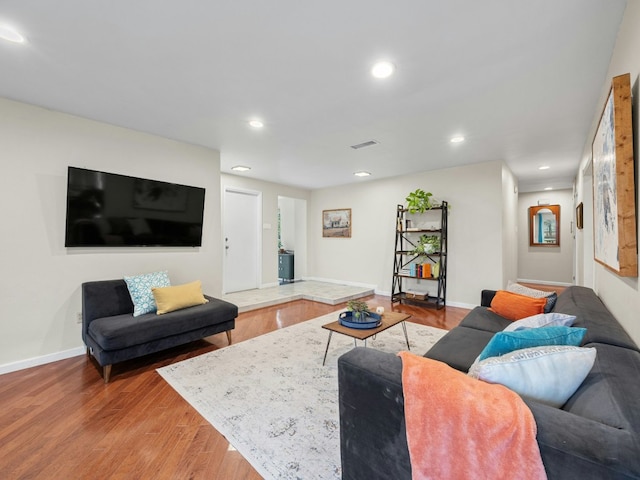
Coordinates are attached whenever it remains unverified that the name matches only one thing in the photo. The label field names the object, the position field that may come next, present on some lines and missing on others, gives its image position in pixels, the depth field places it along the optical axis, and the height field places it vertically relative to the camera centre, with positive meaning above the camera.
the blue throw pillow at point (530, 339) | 1.26 -0.42
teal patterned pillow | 2.91 -0.51
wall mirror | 7.08 +0.42
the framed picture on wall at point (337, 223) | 6.61 +0.46
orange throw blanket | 0.81 -0.56
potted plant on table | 2.61 -0.71
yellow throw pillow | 2.94 -0.57
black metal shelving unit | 4.99 -0.26
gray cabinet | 7.41 -0.61
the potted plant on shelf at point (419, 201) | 5.10 +0.73
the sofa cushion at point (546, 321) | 1.62 -0.45
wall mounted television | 2.93 +0.35
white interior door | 5.68 +0.07
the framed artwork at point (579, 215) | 4.30 +0.42
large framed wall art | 1.36 +0.31
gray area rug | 1.62 -1.17
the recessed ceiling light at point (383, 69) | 2.10 +1.29
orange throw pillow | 2.49 -0.56
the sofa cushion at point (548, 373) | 1.01 -0.46
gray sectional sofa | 0.73 -0.52
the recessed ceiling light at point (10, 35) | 1.77 +1.30
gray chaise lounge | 2.46 -0.77
